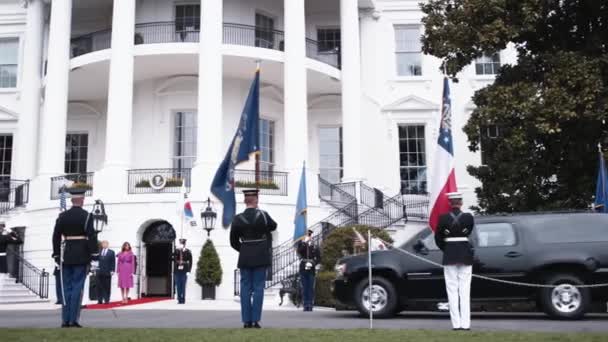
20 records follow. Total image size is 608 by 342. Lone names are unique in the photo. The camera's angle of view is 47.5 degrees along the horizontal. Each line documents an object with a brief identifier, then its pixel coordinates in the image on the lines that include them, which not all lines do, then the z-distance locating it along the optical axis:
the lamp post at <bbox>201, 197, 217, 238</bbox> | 21.82
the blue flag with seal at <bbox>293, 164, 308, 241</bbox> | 18.58
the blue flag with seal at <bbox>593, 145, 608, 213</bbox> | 16.84
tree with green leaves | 16.30
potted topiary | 21.22
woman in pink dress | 19.96
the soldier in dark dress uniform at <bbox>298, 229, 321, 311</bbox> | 15.50
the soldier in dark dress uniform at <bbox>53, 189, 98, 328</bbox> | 9.56
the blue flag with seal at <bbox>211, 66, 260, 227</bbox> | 12.30
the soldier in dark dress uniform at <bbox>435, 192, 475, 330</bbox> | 9.16
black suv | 11.52
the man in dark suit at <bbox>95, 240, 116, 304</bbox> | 19.14
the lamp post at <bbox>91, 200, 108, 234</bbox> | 22.25
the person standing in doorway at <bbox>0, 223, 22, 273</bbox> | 19.91
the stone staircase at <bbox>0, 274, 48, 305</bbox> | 21.52
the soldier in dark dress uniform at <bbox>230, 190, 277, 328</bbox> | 9.01
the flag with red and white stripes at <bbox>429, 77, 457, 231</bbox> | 9.92
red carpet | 17.88
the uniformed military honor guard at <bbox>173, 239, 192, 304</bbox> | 19.41
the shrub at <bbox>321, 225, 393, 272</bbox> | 18.56
